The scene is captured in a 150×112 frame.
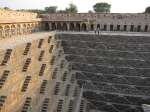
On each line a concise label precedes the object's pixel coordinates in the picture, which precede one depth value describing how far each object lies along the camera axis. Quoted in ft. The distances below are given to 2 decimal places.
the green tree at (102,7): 213.87
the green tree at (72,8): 154.91
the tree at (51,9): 224.12
